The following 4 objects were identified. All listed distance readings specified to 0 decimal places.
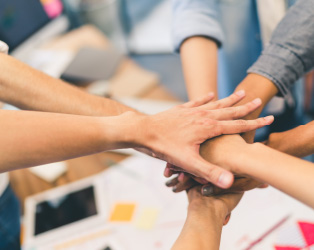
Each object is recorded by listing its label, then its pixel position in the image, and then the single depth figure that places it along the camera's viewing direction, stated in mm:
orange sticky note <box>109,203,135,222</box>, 968
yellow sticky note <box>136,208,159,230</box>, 931
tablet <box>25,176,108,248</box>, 950
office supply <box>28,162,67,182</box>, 1136
